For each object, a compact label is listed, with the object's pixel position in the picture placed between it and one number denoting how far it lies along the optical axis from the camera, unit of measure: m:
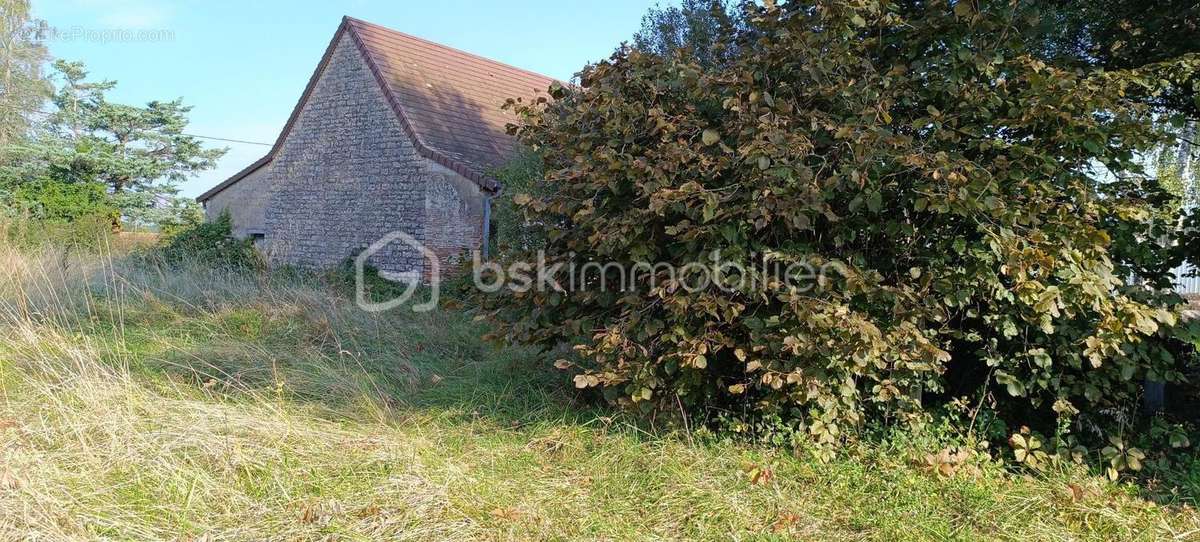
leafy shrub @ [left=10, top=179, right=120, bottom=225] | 19.92
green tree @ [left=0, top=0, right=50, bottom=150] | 25.20
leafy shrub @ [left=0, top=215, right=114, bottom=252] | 14.21
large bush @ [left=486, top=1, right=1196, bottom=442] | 4.06
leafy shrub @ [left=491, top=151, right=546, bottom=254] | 9.48
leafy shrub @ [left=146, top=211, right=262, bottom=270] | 14.57
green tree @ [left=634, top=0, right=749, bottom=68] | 8.55
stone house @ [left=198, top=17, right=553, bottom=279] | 14.28
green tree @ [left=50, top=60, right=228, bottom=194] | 24.87
